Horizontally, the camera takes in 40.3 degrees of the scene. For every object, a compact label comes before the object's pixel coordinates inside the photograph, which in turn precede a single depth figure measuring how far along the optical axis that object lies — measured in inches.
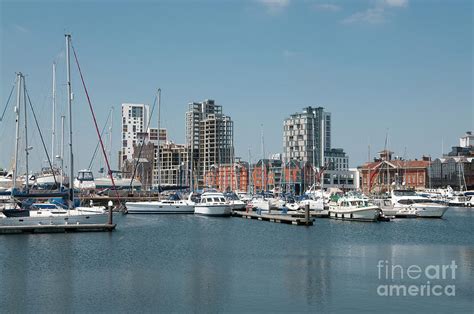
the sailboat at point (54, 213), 2337.6
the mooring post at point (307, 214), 2719.7
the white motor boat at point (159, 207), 3582.7
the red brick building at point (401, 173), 7249.0
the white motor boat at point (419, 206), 3385.8
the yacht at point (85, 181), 4753.9
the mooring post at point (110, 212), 2324.2
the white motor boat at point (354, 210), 2957.7
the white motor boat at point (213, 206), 3363.7
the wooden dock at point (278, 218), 2746.1
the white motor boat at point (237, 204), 3713.6
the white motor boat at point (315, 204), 3614.2
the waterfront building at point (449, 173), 7293.3
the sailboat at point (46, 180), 4177.7
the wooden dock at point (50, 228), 2229.3
